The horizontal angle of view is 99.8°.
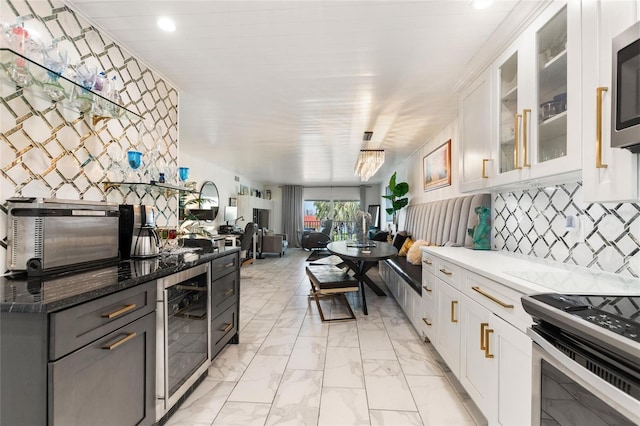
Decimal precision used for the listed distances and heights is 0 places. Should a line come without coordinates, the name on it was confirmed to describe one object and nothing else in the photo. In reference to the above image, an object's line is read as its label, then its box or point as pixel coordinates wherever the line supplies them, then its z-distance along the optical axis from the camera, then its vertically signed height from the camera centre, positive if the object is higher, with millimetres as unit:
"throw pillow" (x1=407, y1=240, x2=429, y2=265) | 3631 -517
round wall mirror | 5992 +389
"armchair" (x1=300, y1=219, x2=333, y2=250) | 8211 -766
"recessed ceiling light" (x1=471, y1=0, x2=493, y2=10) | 1510 +1210
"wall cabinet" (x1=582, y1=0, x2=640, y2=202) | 985 +440
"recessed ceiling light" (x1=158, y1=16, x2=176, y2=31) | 1693 +1217
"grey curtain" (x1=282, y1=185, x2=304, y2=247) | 10086 +138
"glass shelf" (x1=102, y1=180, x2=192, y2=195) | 1771 +198
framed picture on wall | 3729 +748
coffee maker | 1713 -136
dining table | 3172 -470
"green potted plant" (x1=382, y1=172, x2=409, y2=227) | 5566 +478
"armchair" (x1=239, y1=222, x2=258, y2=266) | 5789 -542
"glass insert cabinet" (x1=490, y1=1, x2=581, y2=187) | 1243 +654
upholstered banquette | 2867 -110
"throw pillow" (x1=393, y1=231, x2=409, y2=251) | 5141 -446
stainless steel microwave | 899 +446
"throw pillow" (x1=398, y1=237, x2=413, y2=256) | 4580 -536
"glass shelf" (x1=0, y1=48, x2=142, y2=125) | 1209 +659
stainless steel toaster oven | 1232 -111
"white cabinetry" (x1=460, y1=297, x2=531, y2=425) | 1154 -744
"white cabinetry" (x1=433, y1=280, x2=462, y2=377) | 1805 -783
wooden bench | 3113 -797
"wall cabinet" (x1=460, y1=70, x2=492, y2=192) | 1988 +660
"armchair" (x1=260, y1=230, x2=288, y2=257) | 7965 -873
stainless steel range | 672 -411
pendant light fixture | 4367 +924
